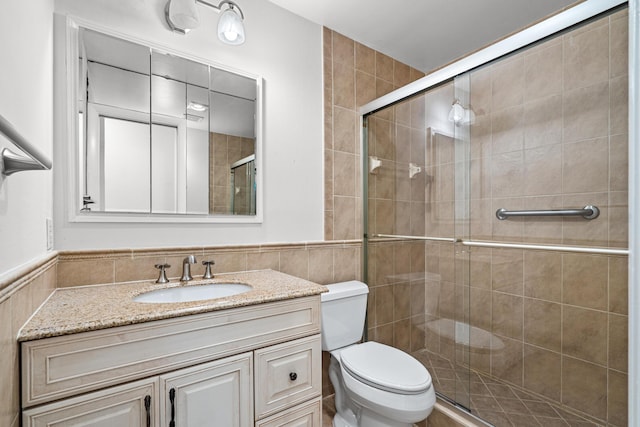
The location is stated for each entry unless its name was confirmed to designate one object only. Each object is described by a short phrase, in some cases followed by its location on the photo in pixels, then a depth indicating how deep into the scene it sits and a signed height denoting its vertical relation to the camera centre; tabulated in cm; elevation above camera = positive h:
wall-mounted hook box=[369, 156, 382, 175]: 213 +34
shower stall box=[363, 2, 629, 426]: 134 -7
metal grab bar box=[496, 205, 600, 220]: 142 +0
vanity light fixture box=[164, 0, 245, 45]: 141 +92
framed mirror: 130 +37
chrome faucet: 141 -26
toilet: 131 -76
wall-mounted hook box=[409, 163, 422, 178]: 200 +28
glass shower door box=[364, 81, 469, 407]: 182 -17
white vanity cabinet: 81 -51
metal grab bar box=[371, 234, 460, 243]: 185 -17
